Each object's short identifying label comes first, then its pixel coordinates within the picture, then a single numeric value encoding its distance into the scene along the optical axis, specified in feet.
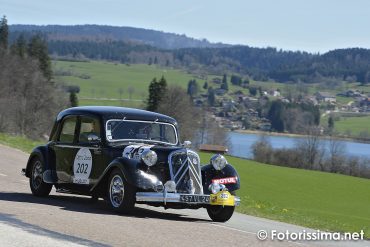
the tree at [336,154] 346.95
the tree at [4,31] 372.87
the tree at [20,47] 349.20
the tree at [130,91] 587.93
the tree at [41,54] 360.48
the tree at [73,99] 381.83
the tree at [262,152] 349.82
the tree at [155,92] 335.06
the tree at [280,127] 638.94
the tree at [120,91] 586.86
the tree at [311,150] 357.20
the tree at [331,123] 560.94
